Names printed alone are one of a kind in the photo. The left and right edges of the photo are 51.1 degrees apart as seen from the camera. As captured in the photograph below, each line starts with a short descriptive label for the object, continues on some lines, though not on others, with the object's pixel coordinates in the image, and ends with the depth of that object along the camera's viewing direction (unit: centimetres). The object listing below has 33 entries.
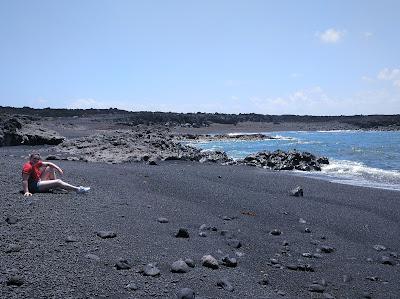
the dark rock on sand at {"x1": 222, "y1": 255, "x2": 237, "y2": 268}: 643
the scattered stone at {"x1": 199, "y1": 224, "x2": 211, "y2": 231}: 822
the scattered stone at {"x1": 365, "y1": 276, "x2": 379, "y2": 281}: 643
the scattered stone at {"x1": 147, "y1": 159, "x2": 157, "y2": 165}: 1886
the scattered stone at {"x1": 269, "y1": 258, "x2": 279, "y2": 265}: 681
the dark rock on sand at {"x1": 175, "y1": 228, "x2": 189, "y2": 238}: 752
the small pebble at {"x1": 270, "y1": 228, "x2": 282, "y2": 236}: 835
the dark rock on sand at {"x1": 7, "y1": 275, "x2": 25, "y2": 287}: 512
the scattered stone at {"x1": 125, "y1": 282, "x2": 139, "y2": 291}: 531
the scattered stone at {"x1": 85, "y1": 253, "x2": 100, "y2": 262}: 602
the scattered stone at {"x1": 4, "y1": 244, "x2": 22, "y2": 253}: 603
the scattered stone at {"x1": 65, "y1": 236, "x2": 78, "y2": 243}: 662
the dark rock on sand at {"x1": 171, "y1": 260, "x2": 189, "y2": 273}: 595
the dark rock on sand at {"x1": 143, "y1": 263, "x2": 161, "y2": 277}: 574
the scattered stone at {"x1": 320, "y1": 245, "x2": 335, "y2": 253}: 754
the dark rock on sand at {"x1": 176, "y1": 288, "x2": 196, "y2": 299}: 516
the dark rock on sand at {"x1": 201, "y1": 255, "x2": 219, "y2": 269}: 622
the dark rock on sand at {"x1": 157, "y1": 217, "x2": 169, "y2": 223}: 842
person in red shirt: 974
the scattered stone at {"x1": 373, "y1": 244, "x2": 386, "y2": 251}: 786
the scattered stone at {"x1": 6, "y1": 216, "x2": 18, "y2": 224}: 720
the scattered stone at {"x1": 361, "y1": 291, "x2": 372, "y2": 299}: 582
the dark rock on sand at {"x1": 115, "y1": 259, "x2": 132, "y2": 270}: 585
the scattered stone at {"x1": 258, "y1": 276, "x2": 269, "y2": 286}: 597
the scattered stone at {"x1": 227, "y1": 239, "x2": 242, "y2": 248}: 739
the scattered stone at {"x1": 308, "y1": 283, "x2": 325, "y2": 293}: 589
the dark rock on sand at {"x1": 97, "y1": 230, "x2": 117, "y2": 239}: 696
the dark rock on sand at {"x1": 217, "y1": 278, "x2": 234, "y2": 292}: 561
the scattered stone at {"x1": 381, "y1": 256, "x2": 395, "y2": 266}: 714
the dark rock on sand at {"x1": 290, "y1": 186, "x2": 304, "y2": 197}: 1268
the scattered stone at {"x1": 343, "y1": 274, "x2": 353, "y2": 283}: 631
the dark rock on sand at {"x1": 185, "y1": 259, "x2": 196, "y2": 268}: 618
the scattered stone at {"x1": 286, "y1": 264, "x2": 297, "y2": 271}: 663
